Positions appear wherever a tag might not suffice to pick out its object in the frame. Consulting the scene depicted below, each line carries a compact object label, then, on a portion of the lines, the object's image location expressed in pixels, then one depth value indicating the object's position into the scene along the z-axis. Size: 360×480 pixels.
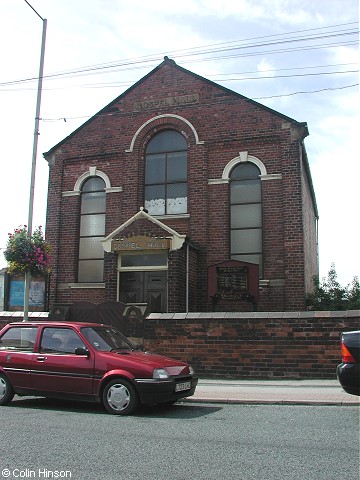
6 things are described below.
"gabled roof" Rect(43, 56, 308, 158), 17.48
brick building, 16.41
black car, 5.55
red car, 8.02
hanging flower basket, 13.59
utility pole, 13.66
